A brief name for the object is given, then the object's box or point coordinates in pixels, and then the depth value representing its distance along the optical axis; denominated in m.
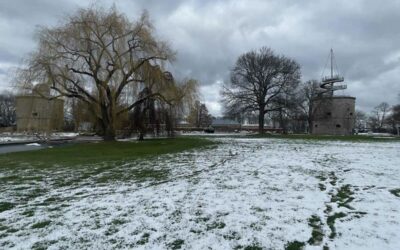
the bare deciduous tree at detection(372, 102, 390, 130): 90.24
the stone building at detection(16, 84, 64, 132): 23.05
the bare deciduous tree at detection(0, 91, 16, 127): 75.25
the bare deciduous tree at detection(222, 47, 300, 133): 40.88
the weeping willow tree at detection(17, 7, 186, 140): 23.19
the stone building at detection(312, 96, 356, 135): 56.75
